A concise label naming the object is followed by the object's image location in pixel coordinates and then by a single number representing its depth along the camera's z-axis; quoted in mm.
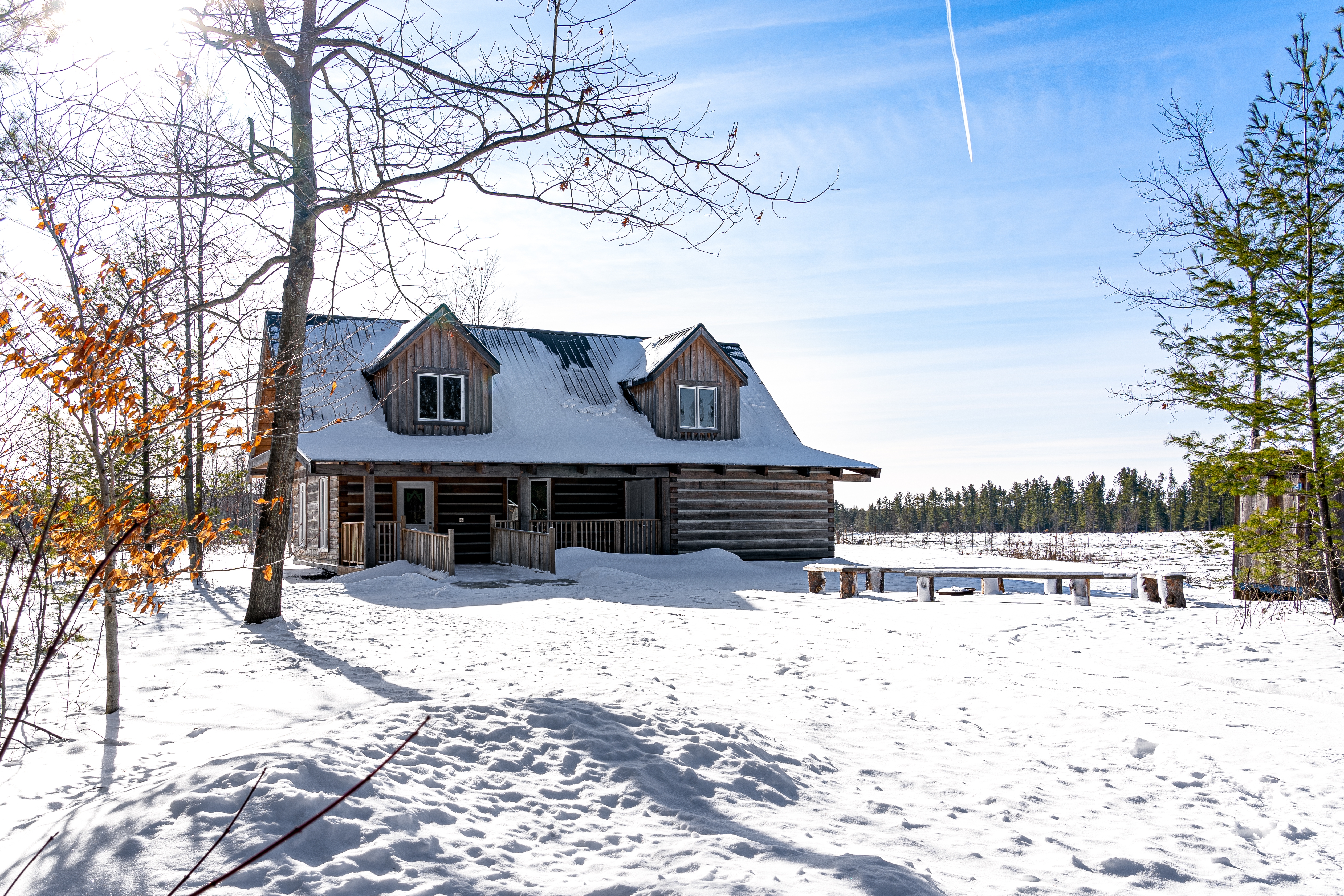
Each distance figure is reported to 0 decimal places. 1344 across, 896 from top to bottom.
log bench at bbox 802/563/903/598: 15820
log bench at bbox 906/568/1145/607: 14430
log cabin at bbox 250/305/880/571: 20438
